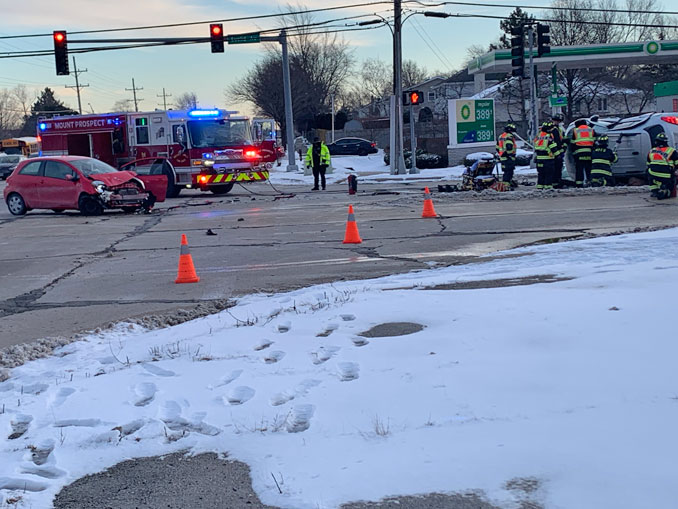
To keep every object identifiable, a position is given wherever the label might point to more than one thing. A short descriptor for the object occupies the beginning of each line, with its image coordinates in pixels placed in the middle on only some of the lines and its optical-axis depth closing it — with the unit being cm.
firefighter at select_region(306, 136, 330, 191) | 2553
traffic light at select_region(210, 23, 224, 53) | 3006
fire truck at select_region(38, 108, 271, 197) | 2509
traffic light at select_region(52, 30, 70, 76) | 2958
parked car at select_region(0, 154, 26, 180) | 4862
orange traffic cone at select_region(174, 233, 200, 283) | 993
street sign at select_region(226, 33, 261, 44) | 3145
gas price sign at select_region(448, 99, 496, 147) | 3797
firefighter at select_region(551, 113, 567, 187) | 1928
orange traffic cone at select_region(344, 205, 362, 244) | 1265
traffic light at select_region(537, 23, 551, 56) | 2761
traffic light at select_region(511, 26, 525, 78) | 2709
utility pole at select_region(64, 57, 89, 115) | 9810
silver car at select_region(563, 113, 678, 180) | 1842
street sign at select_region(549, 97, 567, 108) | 3150
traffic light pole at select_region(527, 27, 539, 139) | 3066
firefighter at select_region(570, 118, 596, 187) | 1912
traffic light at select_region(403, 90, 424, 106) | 3169
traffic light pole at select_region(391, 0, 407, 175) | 3269
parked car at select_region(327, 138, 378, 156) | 5672
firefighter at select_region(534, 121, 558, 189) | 1928
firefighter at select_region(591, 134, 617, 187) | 1881
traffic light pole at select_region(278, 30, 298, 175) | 3888
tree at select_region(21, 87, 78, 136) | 12309
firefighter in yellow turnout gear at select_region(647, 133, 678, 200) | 1582
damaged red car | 1936
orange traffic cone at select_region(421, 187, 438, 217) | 1573
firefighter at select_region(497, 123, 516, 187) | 2027
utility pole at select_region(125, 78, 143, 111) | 13088
